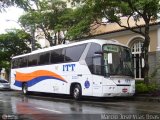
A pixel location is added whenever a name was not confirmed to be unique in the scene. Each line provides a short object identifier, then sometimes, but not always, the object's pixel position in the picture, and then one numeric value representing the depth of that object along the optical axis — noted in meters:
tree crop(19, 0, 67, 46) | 21.24
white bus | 13.64
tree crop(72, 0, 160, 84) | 14.82
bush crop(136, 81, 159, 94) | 15.37
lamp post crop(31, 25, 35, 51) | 22.93
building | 17.95
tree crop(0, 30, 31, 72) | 26.78
